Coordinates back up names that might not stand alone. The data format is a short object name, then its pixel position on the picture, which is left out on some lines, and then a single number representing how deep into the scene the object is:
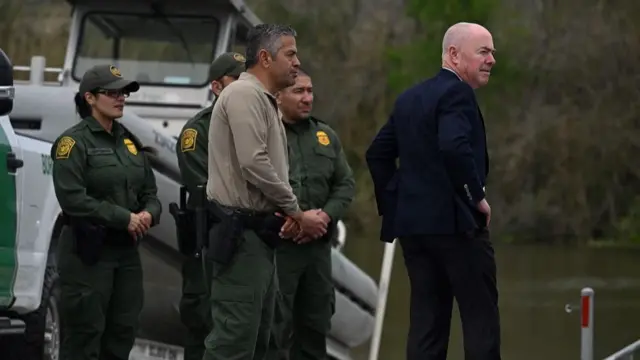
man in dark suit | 13.62
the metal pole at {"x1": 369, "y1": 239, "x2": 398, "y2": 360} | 18.33
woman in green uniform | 15.24
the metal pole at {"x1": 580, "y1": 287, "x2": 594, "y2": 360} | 15.43
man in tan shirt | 12.93
